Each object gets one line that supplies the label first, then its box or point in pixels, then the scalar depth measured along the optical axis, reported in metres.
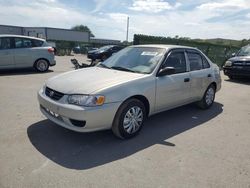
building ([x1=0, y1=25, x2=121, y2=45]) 47.28
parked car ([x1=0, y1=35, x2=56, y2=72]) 9.49
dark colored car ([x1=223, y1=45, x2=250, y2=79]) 10.27
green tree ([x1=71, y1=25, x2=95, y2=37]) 104.81
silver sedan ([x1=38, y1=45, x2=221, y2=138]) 3.49
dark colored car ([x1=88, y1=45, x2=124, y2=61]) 18.70
